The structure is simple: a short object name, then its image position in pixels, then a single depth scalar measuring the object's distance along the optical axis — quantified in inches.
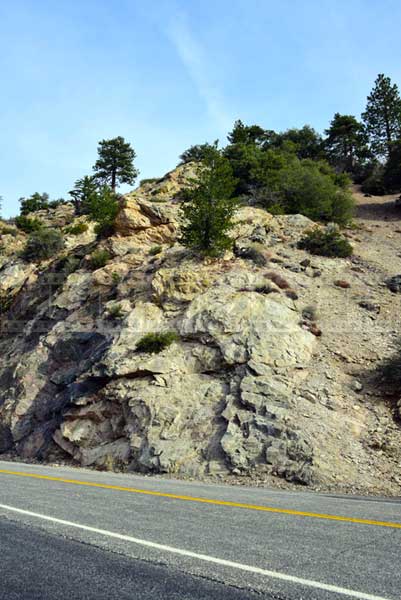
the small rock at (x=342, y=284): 918.4
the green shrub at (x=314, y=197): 1336.1
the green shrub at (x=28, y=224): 2021.4
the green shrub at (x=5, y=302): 1294.3
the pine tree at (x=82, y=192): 2096.7
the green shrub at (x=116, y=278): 1010.7
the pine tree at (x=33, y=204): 2613.2
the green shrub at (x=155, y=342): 748.0
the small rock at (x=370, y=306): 834.2
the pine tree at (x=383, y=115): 2395.4
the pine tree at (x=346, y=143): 2549.2
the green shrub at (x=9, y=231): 1964.8
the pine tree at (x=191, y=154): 2337.6
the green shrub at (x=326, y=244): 1043.9
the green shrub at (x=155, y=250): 1069.8
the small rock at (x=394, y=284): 906.1
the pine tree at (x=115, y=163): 2429.9
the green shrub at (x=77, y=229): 1603.1
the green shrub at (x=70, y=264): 1196.5
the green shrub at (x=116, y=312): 880.3
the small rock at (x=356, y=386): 642.7
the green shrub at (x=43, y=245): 1456.7
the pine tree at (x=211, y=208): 943.0
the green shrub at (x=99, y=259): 1116.5
